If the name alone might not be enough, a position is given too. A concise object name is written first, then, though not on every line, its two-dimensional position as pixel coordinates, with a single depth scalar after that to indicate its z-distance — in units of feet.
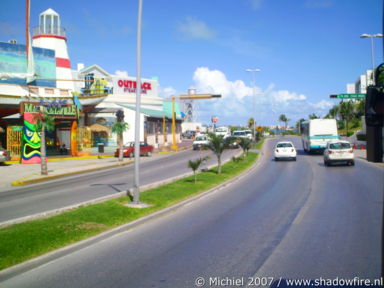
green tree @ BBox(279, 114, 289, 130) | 518.37
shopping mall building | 117.80
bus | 121.29
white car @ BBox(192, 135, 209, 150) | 162.32
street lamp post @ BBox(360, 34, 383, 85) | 105.48
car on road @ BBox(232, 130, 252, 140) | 181.93
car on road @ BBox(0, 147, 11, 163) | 102.13
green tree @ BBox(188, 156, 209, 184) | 60.49
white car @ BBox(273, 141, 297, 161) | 106.40
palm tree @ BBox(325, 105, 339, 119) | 333.62
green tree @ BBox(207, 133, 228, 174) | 75.82
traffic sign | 115.44
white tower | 151.74
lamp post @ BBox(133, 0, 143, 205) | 42.09
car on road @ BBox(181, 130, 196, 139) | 294.66
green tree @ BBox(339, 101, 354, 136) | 253.71
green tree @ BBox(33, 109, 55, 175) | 77.92
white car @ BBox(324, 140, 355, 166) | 85.35
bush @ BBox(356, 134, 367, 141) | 156.66
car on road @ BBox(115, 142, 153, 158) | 131.54
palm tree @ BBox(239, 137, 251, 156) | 105.11
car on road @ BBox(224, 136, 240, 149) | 77.37
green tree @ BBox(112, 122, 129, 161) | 111.14
